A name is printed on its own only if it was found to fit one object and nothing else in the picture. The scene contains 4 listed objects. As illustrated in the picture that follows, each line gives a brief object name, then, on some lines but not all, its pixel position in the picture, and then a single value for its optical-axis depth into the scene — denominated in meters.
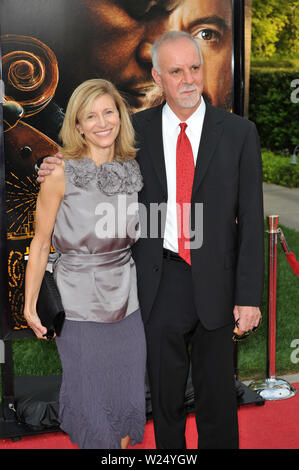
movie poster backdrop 3.77
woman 2.84
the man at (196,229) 2.98
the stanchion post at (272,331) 4.59
